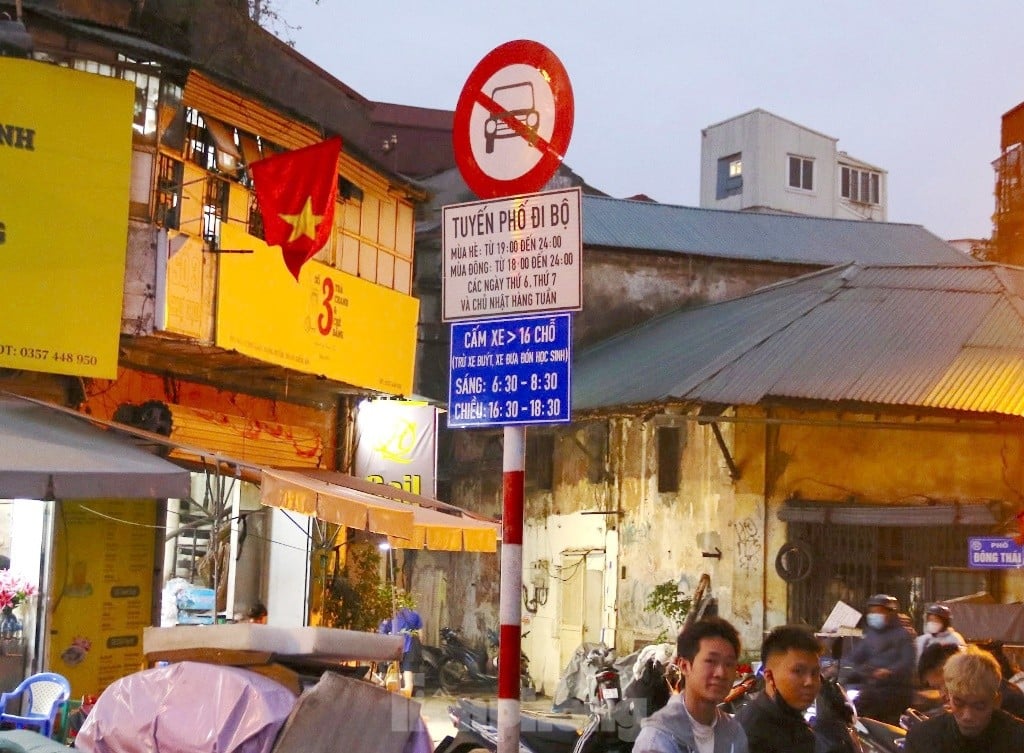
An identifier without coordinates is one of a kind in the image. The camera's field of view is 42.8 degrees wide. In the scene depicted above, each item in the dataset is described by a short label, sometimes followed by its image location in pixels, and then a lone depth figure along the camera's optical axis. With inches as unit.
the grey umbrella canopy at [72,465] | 397.1
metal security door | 1011.9
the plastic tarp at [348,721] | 250.7
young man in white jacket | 170.9
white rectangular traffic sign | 217.0
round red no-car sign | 234.1
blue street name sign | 705.6
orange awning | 480.1
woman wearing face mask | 455.7
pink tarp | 249.1
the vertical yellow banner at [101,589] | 550.0
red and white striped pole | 214.1
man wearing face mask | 419.8
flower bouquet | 514.3
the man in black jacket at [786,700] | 191.5
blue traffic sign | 215.8
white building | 1612.9
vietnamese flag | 564.4
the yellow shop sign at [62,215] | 506.9
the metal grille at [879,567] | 794.2
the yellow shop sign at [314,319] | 588.7
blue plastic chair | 417.4
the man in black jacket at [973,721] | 207.3
